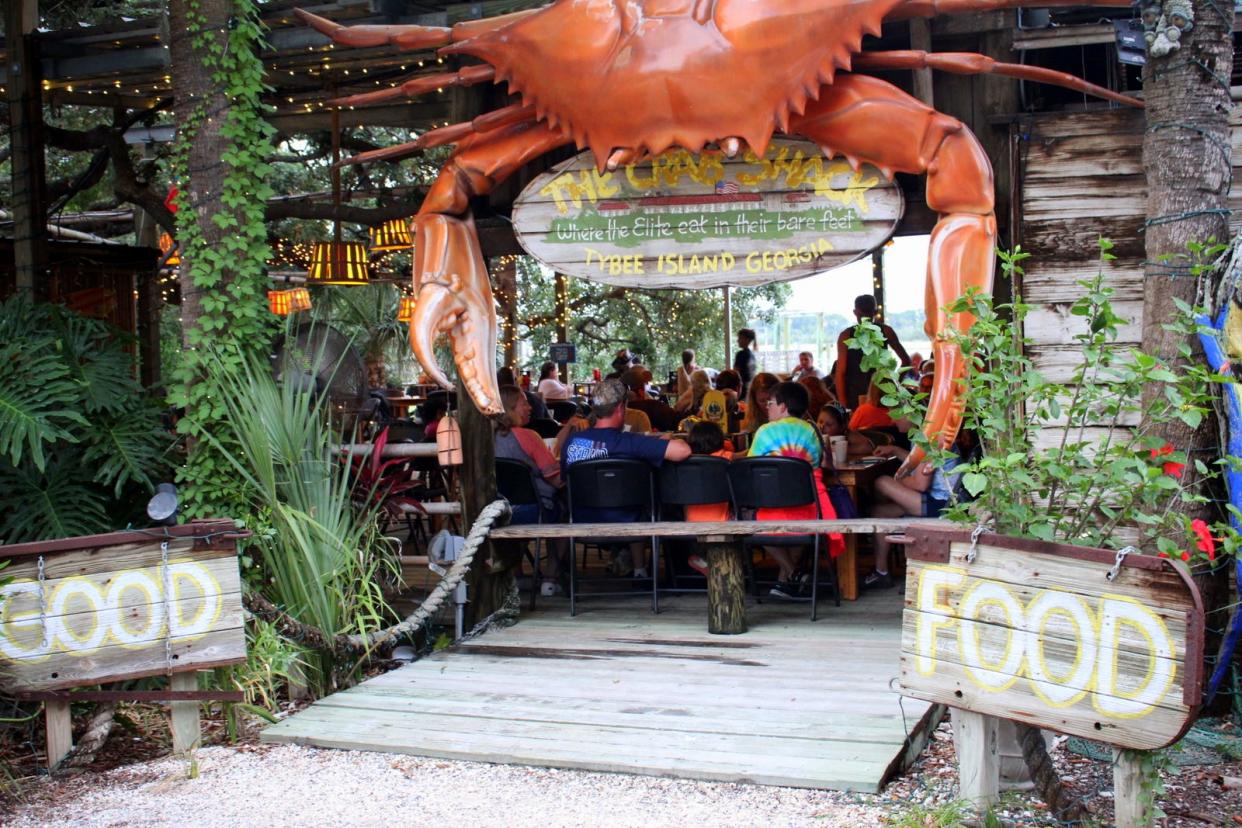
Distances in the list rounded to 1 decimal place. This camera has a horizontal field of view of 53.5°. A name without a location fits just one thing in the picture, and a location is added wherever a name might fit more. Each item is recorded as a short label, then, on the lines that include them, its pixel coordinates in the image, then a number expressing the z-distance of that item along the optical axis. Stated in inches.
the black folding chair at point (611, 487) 247.8
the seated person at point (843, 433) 285.3
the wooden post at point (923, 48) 215.0
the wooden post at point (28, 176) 299.6
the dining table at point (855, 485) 257.8
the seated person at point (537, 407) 407.2
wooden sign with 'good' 167.0
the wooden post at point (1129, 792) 122.0
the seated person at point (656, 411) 385.7
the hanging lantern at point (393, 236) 399.2
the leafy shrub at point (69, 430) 207.9
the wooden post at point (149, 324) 436.5
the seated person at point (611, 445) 251.0
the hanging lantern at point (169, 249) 374.9
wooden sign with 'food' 116.0
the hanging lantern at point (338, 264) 386.6
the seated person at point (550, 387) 533.3
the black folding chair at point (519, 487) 264.8
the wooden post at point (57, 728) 173.2
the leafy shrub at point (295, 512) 211.8
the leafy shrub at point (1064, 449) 131.8
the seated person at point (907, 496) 251.9
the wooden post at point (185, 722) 177.9
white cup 267.3
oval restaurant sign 221.3
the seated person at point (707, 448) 253.1
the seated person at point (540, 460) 276.5
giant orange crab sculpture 207.2
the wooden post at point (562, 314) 644.7
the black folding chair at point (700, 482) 246.4
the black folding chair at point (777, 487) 236.5
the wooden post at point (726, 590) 229.8
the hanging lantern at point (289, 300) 529.3
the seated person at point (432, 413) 328.2
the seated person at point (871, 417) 319.6
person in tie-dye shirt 244.5
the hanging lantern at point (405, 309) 519.7
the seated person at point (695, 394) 404.8
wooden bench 219.8
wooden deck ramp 163.2
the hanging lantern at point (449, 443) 243.1
